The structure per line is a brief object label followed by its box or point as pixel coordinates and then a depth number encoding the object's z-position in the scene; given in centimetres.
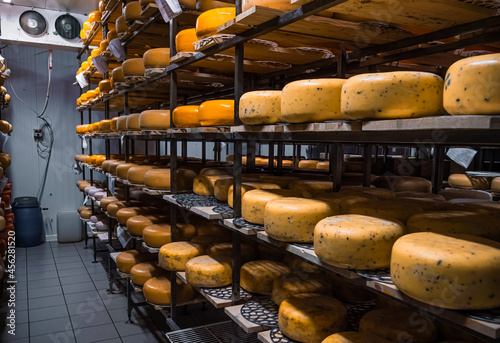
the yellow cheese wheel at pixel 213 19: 198
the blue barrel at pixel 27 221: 566
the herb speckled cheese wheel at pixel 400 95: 109
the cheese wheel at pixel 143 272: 314
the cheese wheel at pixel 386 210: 140
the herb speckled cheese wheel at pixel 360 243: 118
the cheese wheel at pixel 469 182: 319
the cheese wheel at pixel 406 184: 226
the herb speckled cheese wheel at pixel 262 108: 164
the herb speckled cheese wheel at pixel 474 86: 86
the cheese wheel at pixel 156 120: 294
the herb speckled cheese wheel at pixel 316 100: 136
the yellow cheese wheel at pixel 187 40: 244
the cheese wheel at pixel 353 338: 133
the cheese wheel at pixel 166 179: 289
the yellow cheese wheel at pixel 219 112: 217
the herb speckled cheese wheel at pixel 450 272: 91
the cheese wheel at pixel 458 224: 123
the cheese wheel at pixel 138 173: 324
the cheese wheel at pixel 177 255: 251
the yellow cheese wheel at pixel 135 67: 320
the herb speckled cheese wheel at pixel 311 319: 148
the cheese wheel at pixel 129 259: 348
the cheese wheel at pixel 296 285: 179
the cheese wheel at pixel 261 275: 203
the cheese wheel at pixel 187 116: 250
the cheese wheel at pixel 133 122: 329
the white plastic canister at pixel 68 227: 606
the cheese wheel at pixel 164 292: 283
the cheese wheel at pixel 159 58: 287
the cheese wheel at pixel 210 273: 220
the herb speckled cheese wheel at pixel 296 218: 147
